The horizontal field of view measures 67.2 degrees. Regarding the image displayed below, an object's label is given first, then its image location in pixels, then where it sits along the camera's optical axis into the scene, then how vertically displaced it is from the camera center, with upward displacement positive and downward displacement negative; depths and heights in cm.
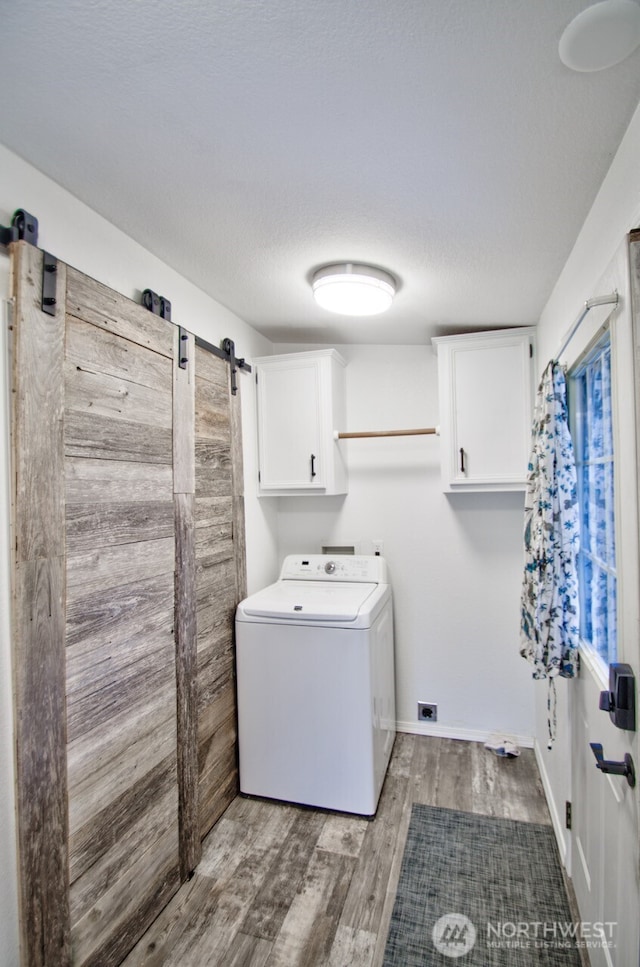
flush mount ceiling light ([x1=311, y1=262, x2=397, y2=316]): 186 +81
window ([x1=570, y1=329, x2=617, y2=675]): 135 -3
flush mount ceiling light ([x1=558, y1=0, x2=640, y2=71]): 82 +81
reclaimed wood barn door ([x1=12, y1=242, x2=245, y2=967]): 125 -39
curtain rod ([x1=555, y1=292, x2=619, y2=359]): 103 +41
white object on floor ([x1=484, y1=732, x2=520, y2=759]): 261 -143
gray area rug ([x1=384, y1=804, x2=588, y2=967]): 154 -147
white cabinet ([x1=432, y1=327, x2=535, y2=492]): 245 +41
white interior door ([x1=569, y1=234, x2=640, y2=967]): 98 -69
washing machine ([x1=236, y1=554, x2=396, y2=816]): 216 -97
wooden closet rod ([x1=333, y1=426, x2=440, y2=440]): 262 +31
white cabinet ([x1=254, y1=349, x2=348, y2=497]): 266 +38
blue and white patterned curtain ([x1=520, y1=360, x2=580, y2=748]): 153 -20
